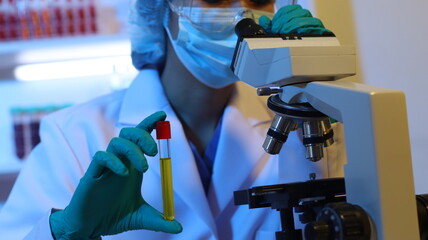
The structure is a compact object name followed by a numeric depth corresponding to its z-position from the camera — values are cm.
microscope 63
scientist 92
